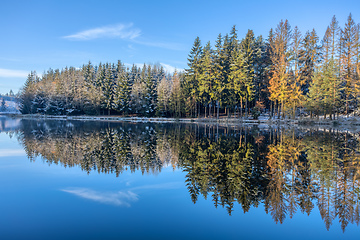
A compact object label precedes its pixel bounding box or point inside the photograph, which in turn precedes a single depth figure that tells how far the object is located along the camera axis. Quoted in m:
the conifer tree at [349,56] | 39.53
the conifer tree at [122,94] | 66.38
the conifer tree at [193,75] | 52.88
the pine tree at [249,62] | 46.88
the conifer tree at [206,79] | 50.03
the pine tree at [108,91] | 69.62
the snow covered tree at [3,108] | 150.55
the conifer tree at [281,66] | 40.59
